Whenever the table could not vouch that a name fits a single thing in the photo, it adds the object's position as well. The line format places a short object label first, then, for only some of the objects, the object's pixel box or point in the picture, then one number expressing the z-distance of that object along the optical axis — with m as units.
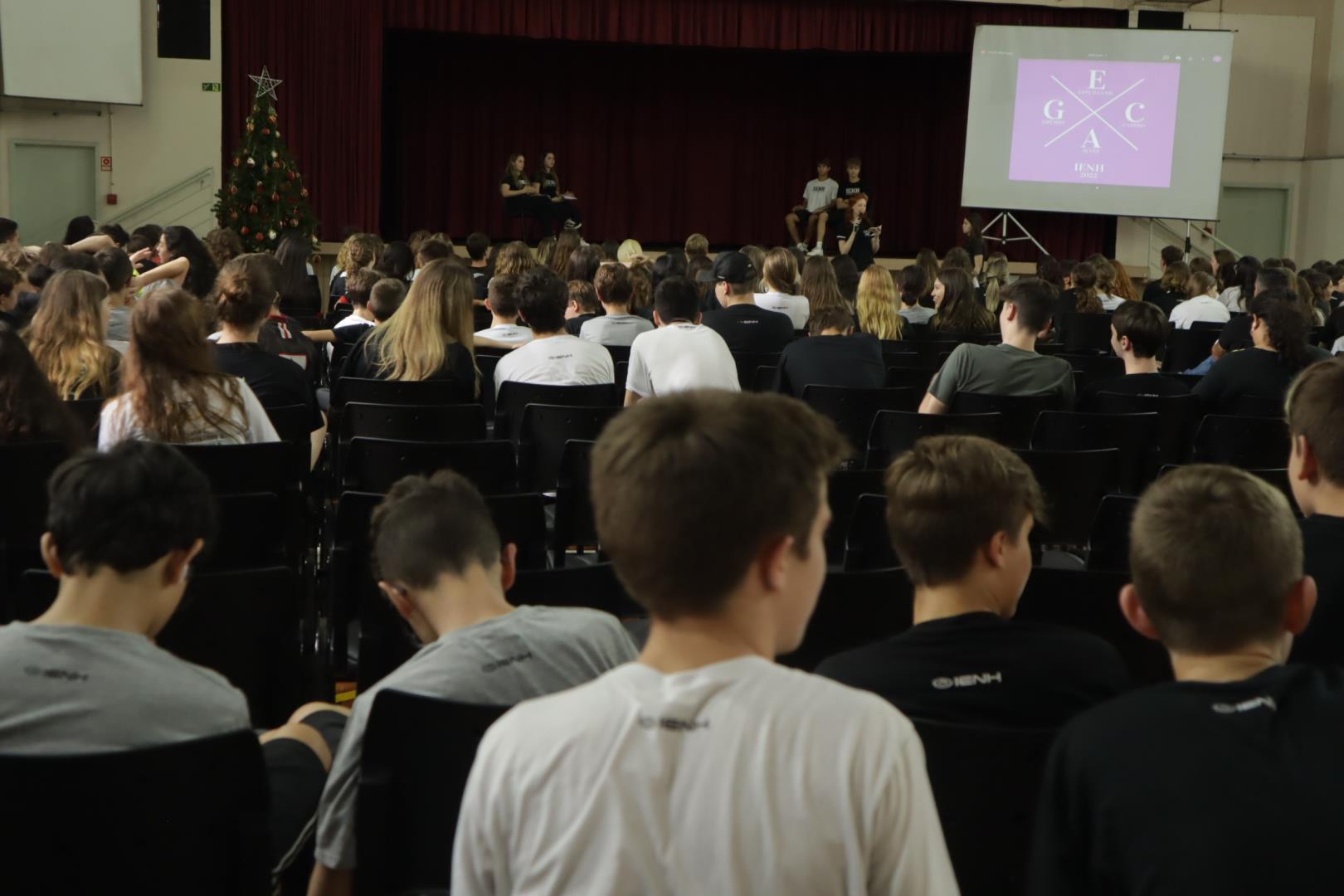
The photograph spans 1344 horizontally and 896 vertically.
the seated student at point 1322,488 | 2.51
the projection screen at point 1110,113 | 15.02
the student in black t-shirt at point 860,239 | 16.56
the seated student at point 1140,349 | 5.60
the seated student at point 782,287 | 8.29
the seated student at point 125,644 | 1.96
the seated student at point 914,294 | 8.82
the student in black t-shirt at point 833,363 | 5.94
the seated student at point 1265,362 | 5.62
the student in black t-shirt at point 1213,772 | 1.51
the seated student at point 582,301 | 7.59
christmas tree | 13.53
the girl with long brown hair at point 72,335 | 4.68
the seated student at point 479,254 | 10.66
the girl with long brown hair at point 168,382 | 3.81
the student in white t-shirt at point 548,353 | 5.57
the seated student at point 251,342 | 4.78
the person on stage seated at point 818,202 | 17.17
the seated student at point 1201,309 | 9.23
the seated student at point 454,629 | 2.11
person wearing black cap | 7.22
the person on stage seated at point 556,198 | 16.58
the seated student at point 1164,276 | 10.99
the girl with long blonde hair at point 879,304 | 7.73
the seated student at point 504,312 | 6.45
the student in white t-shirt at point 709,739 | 1.31
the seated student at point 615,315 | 6.78
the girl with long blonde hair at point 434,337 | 5.46
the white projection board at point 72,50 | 13.08
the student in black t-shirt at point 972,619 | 2.06
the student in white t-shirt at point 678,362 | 5.48
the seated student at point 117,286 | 6.17
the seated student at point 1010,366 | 5.38
